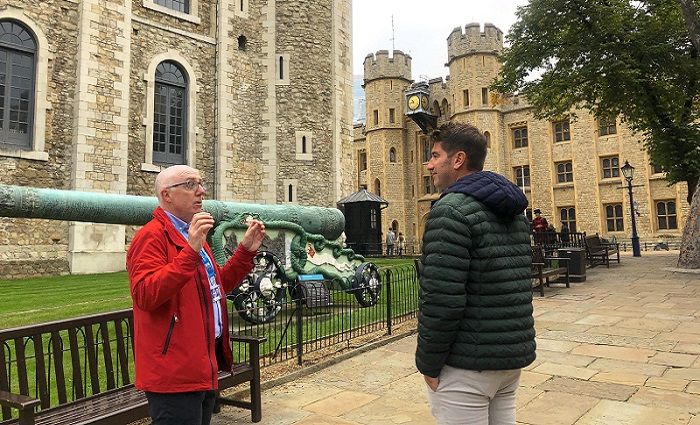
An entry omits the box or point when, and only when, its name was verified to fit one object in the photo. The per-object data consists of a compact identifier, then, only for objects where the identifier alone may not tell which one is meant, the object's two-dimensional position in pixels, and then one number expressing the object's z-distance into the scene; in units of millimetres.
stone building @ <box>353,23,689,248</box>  32094
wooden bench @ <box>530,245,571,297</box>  10094
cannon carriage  5887
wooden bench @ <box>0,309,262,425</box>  2830
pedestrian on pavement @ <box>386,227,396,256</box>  27727
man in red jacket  2018
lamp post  21144
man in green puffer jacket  1990
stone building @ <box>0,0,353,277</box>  14820
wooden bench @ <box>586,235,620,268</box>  16422
